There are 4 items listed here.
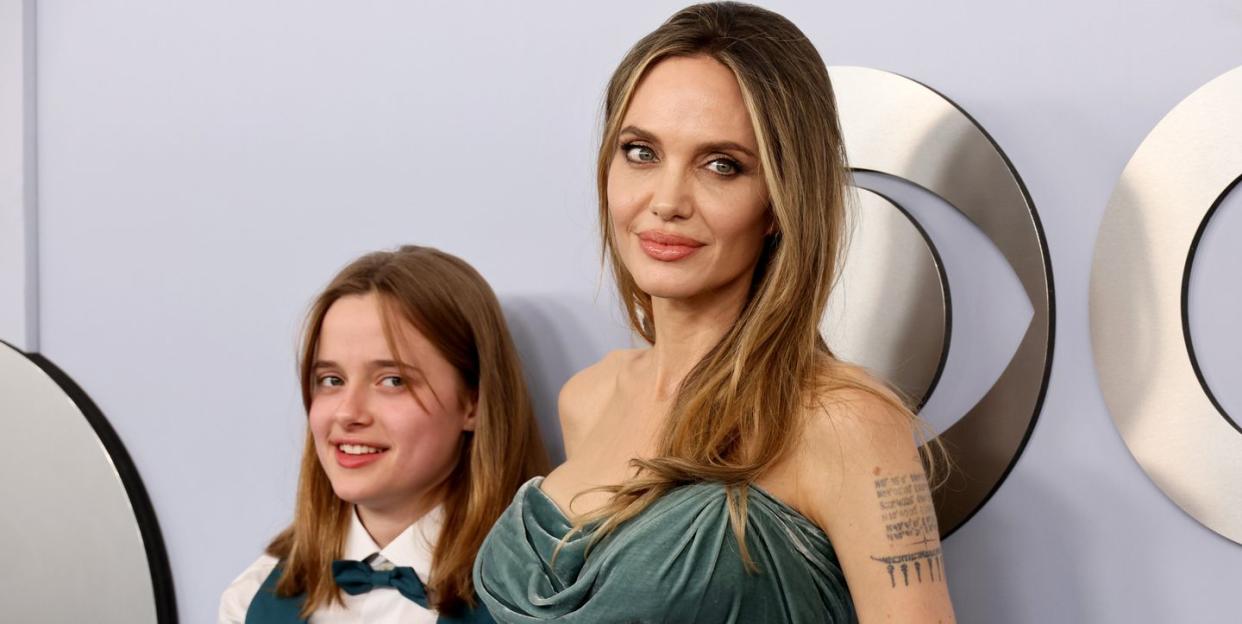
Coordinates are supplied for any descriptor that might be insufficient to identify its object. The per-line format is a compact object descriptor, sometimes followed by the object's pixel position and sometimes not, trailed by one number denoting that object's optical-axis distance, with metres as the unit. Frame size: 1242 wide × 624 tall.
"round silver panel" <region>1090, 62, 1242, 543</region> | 1.39
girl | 1.65
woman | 1.22
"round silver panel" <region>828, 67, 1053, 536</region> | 1.48
